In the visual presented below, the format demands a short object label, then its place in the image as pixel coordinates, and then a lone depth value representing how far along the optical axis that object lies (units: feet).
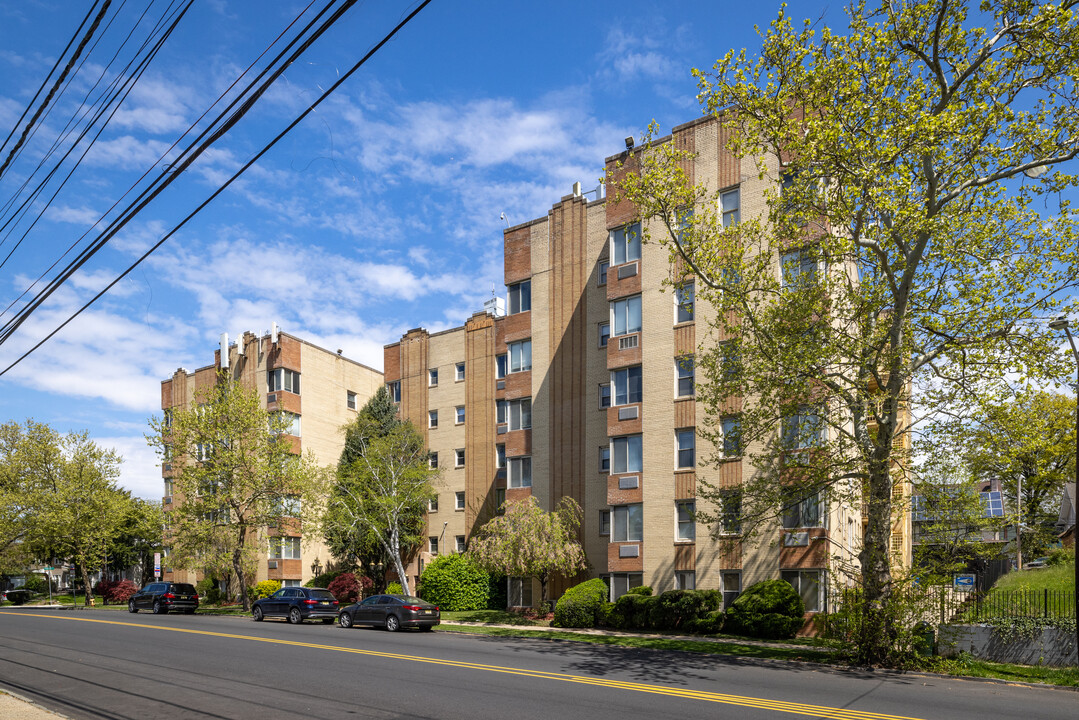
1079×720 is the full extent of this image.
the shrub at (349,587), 137.59
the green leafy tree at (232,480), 138.51
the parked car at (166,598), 134.82
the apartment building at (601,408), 99.71
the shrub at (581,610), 99.14
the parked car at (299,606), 109.19
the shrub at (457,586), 125.18
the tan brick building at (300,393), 165.17
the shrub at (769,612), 84.07
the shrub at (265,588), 155.63
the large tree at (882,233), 56.70
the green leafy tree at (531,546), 105.91
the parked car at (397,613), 93.20
